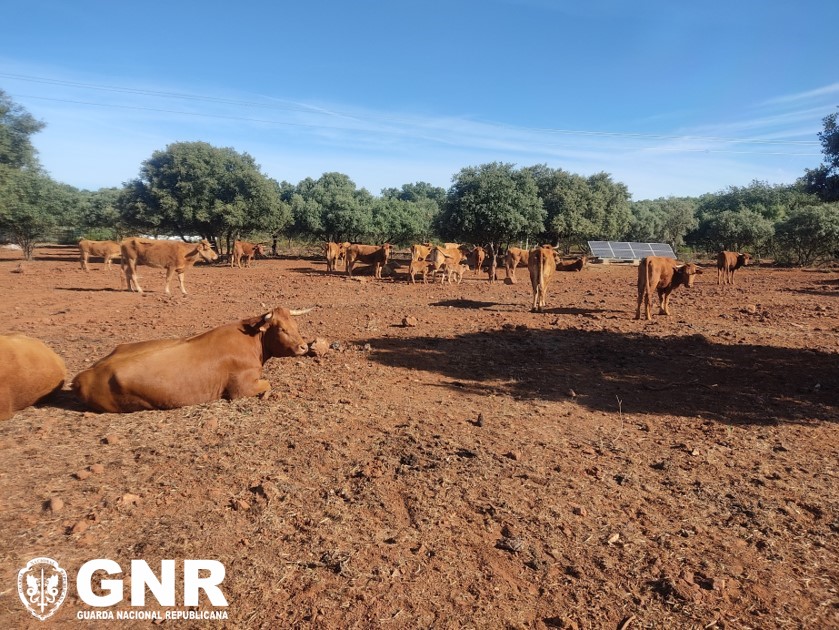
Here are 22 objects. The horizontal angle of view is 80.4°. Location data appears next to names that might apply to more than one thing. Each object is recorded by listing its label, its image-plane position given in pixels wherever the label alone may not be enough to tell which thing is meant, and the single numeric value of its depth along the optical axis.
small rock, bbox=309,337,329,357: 9.12
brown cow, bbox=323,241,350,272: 29.03
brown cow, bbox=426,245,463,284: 24.06
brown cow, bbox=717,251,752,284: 25.59
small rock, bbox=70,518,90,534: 3.78
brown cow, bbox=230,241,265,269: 32.66
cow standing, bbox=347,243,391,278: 26.23
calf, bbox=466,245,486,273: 28.84
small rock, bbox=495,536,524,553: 3.86
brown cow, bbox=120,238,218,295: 18.09
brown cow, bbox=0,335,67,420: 5.78
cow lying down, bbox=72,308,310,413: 6.01
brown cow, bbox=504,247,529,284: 25.50
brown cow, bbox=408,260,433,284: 23.36
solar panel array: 43.72
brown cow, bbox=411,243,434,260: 25.36
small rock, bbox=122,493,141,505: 4.18
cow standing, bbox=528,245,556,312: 15.09
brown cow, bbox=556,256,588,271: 34.03
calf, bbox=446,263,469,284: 24.31
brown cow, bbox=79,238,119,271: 27.55
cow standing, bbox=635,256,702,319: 13.45
